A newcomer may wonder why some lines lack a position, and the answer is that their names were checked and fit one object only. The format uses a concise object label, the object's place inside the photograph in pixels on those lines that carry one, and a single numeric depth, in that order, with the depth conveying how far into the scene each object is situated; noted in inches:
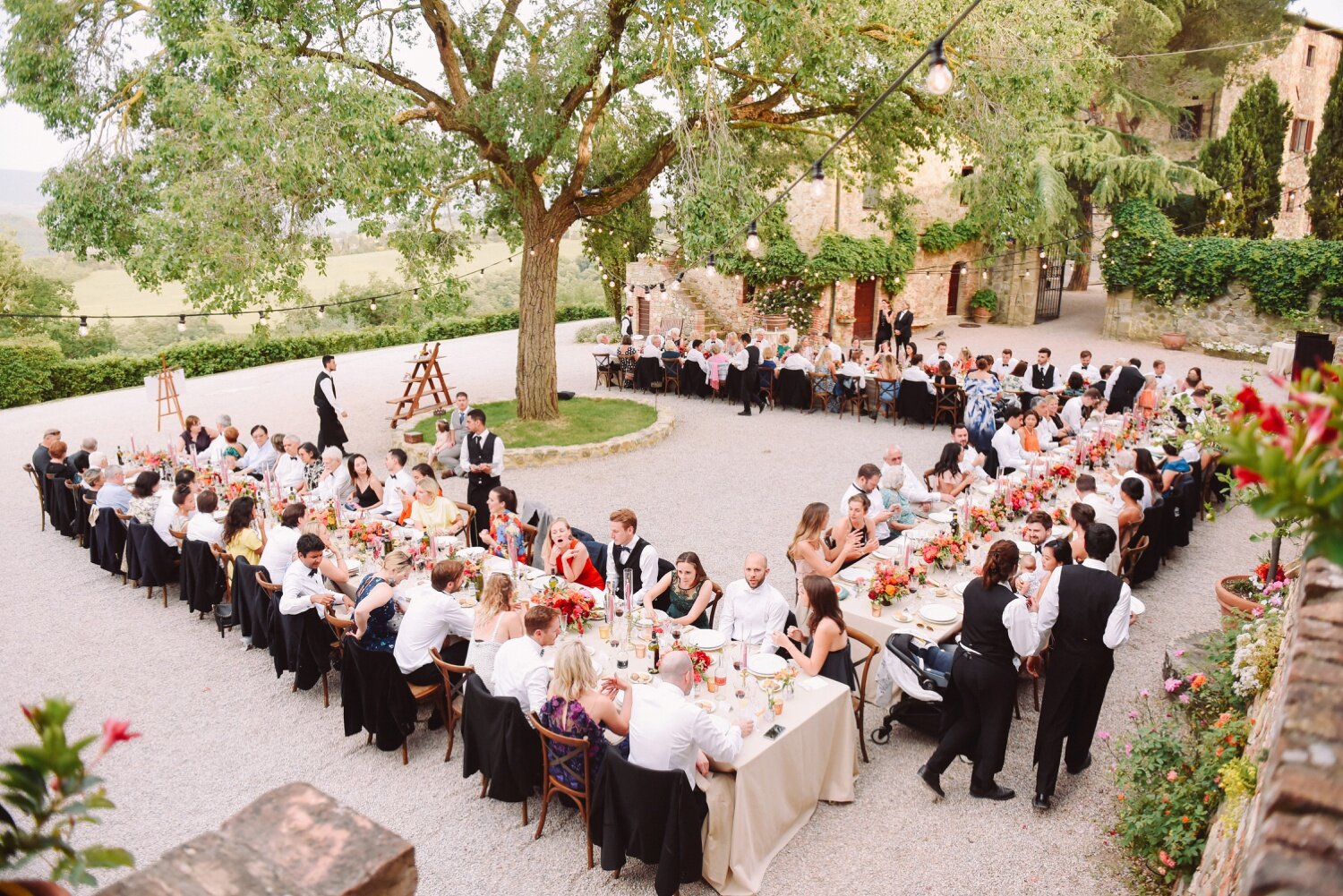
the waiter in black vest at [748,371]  561.0
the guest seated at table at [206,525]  279.4
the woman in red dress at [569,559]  240.4
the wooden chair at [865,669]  201.6
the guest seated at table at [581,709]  166.7
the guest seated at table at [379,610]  205.9
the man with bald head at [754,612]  209.9
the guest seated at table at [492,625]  194.7
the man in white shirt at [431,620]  206.4
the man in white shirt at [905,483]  298.5
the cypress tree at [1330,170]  782.5
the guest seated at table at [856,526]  257.8
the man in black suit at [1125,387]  449.4
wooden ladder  548.1
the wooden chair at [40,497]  385.3
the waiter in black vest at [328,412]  433.1
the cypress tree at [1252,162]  800.3
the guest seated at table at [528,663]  179.8
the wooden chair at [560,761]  166.2
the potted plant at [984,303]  960.3
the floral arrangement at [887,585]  219.5
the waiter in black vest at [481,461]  339.9
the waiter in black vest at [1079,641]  175.2
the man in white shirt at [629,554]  238.2
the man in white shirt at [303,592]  226.2
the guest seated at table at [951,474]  315.0
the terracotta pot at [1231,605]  203.9
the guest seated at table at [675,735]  154.8
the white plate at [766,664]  185.8
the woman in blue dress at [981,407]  418.6
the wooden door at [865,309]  875.4
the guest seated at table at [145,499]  311.1
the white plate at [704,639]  194.7
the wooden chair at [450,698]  200.1
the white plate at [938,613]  212.2
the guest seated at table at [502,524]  264.3
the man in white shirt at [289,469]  331.3
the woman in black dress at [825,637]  188.7
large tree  324.2
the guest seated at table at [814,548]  239.3
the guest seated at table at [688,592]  221.5
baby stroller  197.3
